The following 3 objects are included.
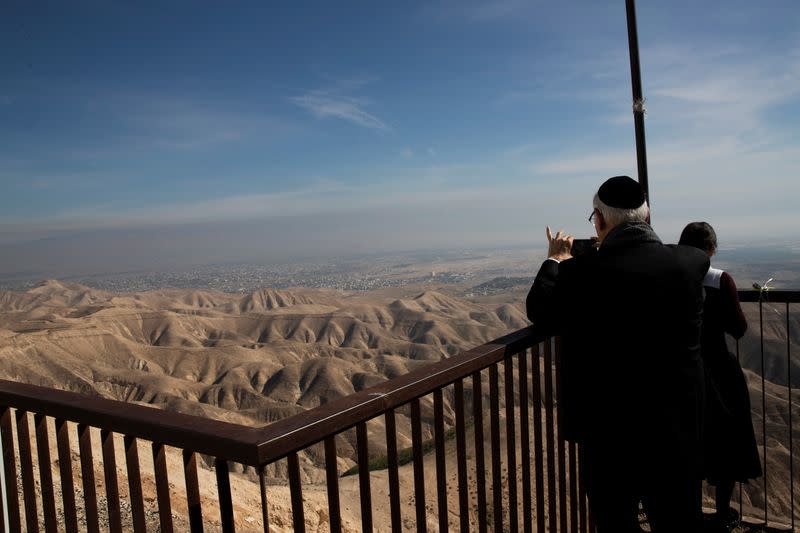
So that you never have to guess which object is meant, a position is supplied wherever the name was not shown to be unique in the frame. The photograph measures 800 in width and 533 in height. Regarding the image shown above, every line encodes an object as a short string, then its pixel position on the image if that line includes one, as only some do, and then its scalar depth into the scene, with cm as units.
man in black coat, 196
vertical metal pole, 354
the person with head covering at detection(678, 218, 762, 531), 279
